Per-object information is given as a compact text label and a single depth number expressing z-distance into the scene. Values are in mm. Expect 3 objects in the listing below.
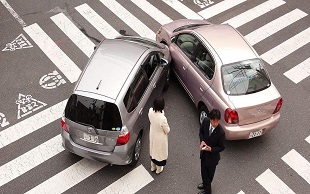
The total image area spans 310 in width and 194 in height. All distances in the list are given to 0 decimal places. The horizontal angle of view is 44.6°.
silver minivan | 6781
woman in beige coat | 6359
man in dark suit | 5945
